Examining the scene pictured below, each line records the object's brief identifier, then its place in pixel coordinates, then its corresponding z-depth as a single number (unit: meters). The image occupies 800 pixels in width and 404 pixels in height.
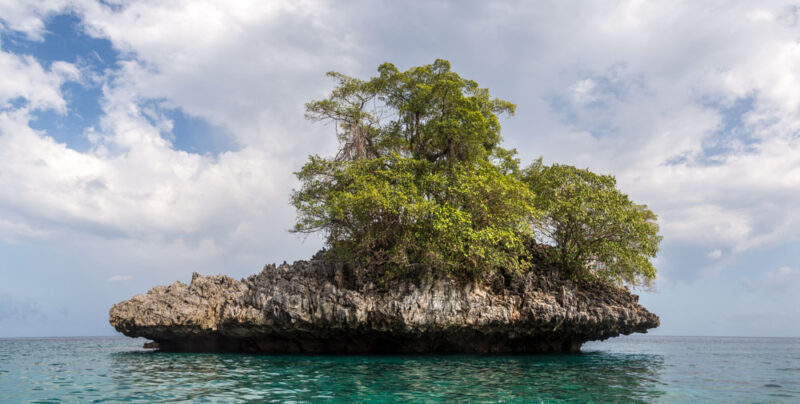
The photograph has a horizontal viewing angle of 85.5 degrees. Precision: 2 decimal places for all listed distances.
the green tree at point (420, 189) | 23.64
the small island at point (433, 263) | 24.19
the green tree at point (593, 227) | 26.30
